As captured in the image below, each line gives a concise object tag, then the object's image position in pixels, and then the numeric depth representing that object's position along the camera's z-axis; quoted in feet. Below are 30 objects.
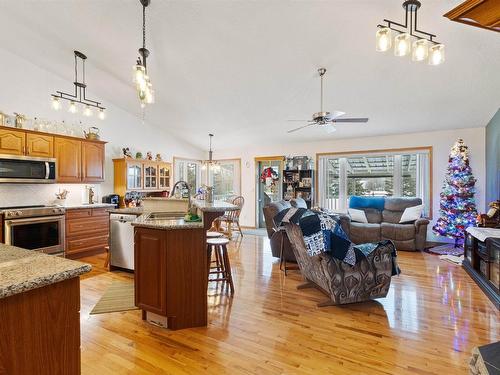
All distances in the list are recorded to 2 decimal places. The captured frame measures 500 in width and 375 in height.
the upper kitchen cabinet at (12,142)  12.68
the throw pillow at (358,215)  19.56
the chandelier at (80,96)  13.42
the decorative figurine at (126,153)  19.34
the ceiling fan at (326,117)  11.82
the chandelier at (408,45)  7.36
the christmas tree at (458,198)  15.97
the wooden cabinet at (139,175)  18.63
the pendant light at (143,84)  8.16
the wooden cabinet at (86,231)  14.60
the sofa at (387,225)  16.96
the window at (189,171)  25.21
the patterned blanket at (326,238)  8.40
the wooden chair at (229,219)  20.16
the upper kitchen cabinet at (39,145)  13.61
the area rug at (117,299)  9.02
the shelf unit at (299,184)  22.80
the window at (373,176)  19.30
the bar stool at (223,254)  9.87
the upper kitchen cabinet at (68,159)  14.88
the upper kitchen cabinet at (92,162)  16.20
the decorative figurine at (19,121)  13.62
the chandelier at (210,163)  24.38
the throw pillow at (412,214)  17.71
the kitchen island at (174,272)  7.66
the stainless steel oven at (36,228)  12.29
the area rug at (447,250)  15.90
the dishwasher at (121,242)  12.28
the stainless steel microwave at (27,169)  12.79
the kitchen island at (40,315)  2.68
